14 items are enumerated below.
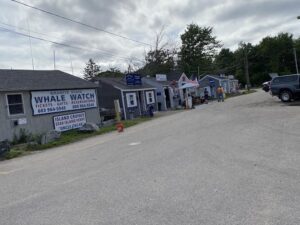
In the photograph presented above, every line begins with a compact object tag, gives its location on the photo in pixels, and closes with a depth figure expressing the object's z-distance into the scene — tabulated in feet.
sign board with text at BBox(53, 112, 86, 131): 47.99
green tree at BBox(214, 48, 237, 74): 227.74
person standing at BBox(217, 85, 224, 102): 95.22
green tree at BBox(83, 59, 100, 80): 192.59
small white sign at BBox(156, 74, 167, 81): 93.42
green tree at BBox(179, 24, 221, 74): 172.36
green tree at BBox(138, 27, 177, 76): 133.92
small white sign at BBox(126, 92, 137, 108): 73.32
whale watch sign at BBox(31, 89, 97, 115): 45.38
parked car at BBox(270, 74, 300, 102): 54.61
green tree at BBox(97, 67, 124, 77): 162.81
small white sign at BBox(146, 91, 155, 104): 81.92
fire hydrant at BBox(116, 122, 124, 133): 43.51
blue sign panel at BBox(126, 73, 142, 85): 75.74
